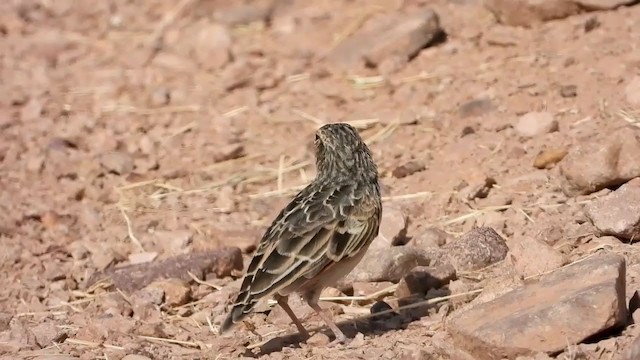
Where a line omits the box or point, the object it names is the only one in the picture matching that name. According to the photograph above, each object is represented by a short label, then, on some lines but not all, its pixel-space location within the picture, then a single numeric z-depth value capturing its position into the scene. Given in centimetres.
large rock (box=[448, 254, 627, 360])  1177
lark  1330
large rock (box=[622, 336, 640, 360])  1068
